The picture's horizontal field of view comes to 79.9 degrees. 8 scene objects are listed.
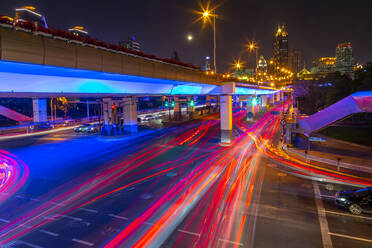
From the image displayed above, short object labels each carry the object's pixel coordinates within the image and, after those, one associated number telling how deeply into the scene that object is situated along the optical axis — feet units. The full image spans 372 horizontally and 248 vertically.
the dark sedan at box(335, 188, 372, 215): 33.86
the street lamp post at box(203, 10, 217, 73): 73.81
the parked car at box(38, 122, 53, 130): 141.36
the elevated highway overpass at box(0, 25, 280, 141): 28.53
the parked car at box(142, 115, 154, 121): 187.54
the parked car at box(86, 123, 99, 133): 126.41
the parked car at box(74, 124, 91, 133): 127.03
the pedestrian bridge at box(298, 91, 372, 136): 63.41
